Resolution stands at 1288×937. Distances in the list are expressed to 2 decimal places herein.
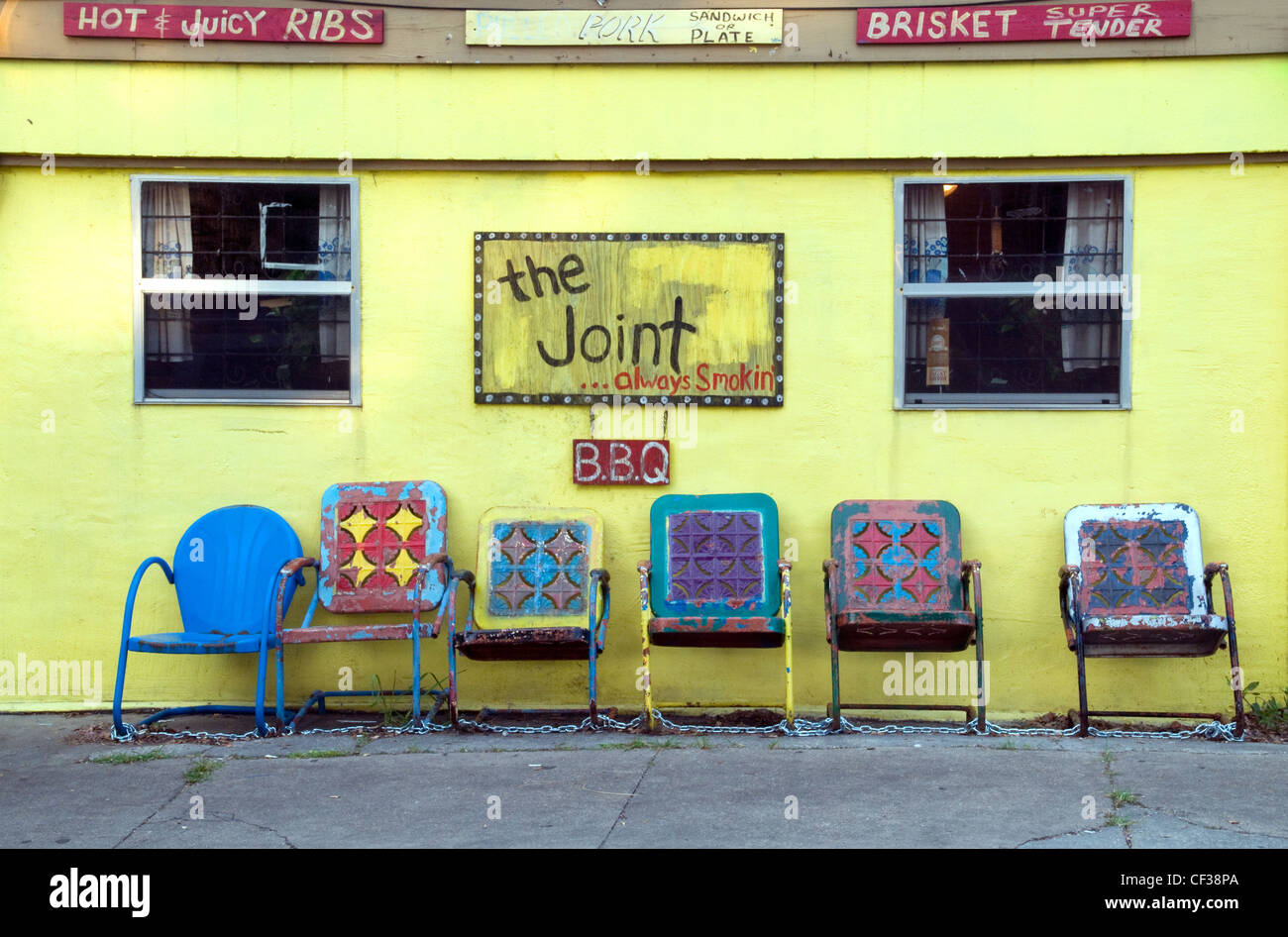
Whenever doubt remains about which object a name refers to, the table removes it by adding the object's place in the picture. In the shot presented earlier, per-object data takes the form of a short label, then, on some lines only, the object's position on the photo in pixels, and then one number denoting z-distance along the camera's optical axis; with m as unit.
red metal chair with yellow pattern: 7.23
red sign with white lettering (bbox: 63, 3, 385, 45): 7.30
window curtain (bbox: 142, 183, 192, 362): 7.48
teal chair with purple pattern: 7.13
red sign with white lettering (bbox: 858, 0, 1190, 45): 7.07
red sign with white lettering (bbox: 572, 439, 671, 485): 7.38
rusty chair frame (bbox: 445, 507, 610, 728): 7.17
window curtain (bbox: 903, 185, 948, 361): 7.33
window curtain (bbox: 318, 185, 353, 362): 7.47
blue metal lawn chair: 7.20
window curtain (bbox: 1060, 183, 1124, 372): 7.25
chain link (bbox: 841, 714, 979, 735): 6.96
